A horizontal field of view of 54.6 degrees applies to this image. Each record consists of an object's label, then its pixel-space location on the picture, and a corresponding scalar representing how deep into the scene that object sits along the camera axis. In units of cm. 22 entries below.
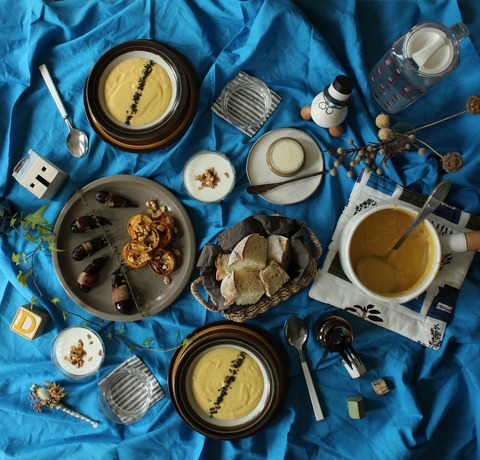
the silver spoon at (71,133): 119
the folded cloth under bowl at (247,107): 115
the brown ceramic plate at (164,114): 112
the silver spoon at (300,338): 111
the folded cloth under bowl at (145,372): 117
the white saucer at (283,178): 113
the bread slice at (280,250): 100
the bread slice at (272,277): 97
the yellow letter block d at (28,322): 117
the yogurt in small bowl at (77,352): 118
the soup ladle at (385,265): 104
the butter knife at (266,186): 111
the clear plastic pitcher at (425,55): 95
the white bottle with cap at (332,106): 100
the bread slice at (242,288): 97
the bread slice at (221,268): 101
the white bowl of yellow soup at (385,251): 100
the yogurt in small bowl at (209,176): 114
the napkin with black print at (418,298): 111
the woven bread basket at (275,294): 100
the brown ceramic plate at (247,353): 109
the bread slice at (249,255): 98
